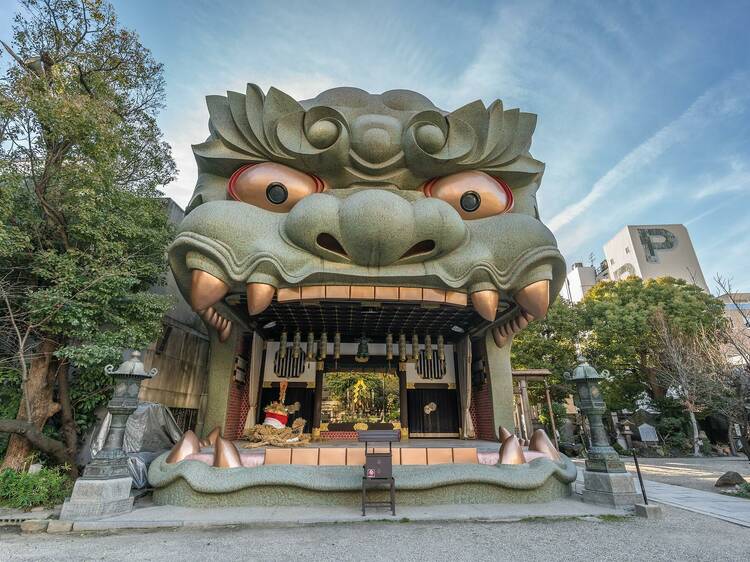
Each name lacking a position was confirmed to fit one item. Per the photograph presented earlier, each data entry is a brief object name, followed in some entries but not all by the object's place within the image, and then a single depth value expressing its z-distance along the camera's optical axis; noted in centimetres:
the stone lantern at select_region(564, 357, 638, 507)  632
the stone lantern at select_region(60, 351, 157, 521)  546
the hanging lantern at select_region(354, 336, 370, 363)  1059
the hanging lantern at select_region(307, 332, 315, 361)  1001
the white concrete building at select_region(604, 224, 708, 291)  3884
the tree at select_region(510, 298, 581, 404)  2112
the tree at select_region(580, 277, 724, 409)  1948
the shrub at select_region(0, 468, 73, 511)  634
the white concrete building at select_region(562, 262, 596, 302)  4484
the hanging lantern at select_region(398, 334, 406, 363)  1018
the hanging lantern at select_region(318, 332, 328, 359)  1017
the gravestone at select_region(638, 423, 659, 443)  1925
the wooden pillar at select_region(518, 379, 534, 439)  1419
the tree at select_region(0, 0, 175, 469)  720
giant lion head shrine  644
